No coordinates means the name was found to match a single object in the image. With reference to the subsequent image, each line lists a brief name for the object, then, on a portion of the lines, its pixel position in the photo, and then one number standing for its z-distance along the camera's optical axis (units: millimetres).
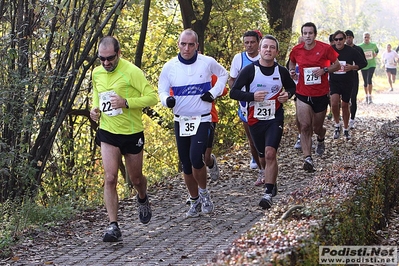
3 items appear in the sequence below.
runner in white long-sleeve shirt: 16956
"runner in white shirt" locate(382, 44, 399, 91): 62617
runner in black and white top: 17790
